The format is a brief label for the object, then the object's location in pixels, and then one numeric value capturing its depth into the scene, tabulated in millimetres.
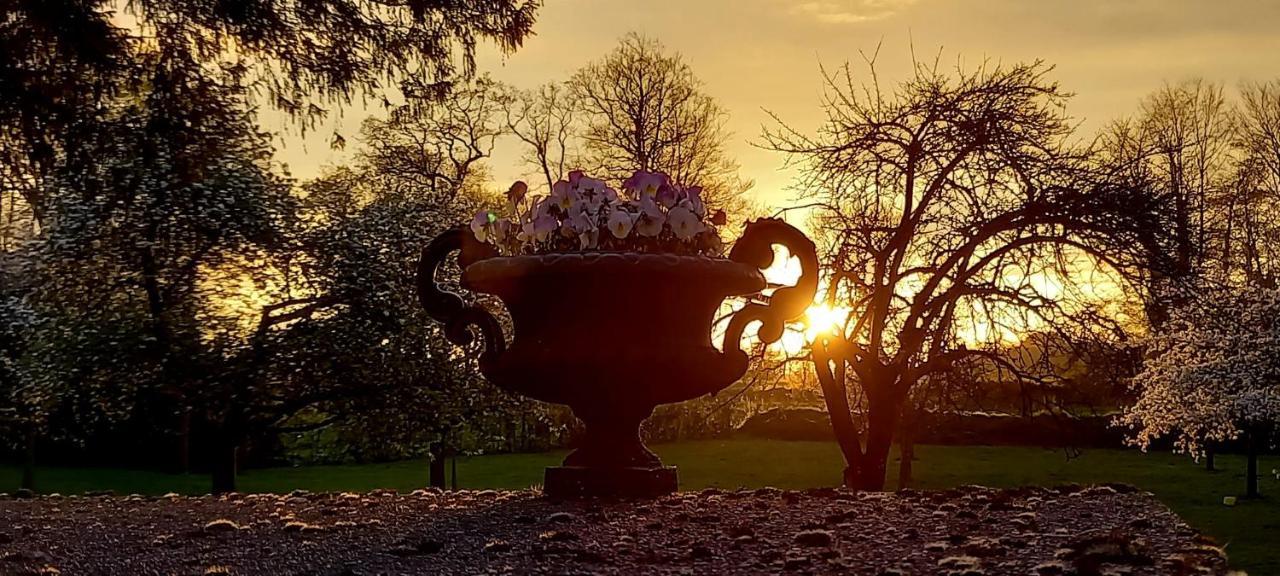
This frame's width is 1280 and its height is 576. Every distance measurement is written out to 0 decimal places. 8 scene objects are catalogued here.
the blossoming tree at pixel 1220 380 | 19984
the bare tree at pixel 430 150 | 25547
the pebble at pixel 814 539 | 4297
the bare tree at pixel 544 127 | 24703
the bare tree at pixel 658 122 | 20531
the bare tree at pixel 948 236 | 11531
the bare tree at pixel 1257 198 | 23766
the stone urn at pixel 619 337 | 5738
